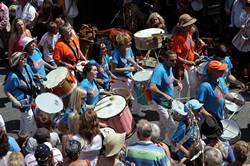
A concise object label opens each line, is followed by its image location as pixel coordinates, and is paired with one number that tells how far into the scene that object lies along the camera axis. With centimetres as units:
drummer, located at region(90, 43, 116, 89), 1496
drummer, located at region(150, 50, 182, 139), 1350
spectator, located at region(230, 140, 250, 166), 1054
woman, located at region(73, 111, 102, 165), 1103
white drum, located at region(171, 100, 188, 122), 1225
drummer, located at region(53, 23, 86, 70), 1545
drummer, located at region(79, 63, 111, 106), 1365
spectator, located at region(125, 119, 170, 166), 1044
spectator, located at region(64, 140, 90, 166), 1025
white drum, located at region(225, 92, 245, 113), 1389
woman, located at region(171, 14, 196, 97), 1568
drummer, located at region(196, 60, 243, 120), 1274
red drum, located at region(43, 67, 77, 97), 1426
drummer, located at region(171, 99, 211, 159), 1185
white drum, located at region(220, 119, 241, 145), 1277
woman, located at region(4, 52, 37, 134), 1381
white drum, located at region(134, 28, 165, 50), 1634
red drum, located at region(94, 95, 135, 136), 1342
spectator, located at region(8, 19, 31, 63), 1630
